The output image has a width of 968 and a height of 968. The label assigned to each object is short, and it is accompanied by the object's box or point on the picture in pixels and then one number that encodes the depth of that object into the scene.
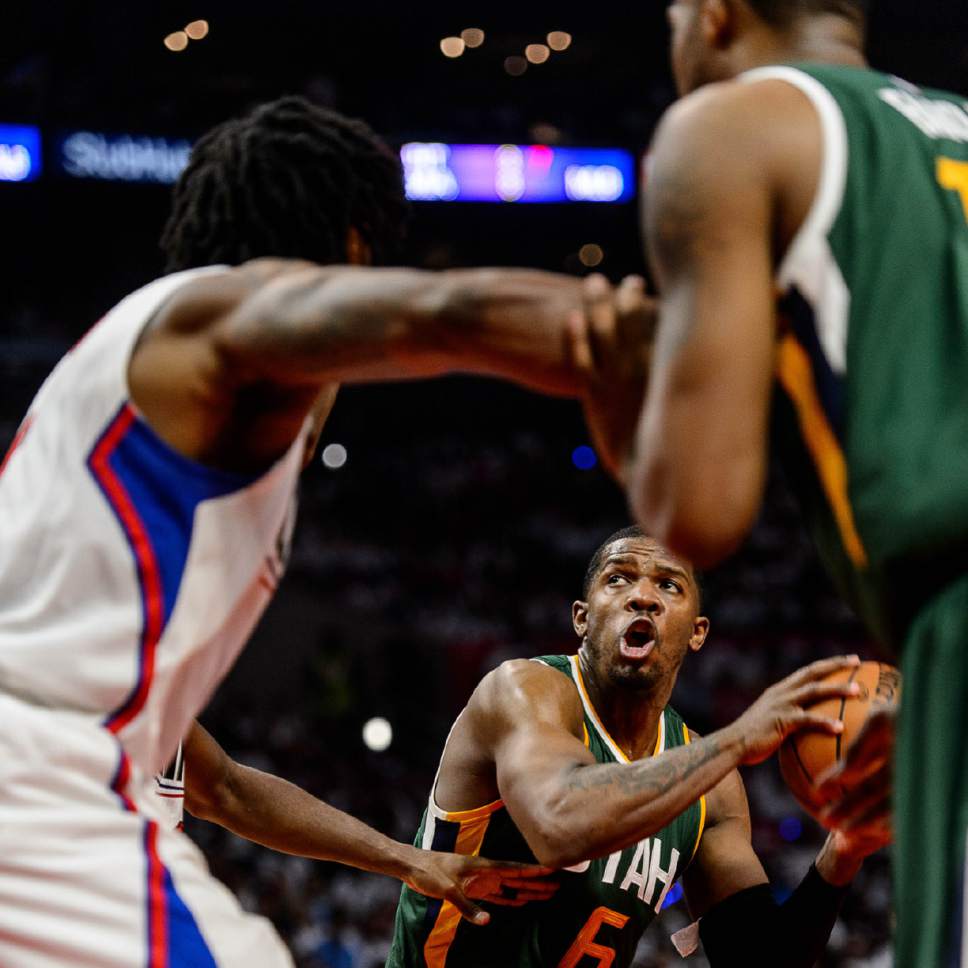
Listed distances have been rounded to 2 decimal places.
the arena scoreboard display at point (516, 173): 18.23
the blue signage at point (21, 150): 17.62
